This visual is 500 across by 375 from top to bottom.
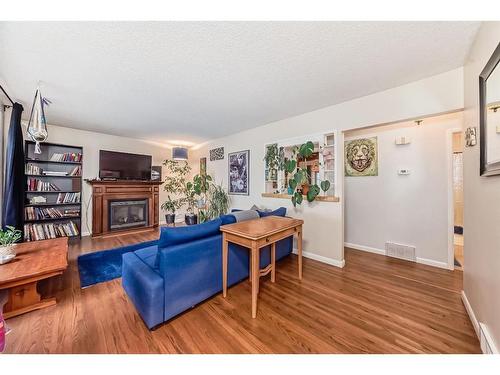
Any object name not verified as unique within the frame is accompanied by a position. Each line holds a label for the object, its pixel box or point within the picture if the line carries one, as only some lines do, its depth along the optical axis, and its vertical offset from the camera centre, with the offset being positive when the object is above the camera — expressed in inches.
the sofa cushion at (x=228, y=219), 82.0 -13.9
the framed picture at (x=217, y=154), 189.5 +35.0
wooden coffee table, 62.6 -30.4
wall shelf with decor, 112.7 +15.4
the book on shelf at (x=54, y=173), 145.9 +11.2
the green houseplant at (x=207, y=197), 181.8 -10.0
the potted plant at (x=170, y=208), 203.8 -22.8
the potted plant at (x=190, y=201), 194.7 -15.3
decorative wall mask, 128.3 +21.8
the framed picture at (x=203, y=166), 210.1 +24.2
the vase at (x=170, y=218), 202.5 -32.9
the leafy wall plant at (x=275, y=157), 135.4 +22.6
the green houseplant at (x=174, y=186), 207.5 +1.7
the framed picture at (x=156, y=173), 203.3 +16.1
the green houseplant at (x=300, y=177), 113.2 +6.6
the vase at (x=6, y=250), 72.4 -24.5
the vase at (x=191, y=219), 193.6 -32.2
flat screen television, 170.6 +21.0
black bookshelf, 141.2 +5.5
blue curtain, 108.1 +5.8
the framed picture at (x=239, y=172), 162.2 +13.8
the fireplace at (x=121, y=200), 162.1 -12.2
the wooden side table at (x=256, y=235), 64.8 -18.3
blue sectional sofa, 59.4 -29.3
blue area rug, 91.6 -43.4
